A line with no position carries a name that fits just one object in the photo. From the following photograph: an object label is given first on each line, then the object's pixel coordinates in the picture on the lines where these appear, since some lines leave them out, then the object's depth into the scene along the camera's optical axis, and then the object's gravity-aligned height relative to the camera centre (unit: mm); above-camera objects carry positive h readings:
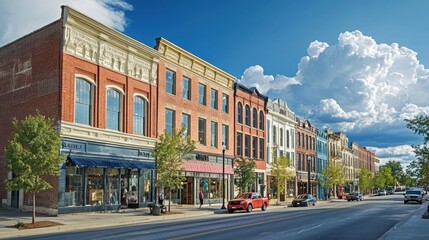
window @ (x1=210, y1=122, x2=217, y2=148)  45650 +2766
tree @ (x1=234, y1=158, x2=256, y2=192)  45125 -1303
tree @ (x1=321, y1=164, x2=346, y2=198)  71688 -2355
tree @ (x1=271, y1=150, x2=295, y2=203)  52000 -1037
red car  34938 -3253
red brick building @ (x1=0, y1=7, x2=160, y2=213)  28359 +3771
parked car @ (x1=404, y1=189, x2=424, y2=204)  49969 -3906
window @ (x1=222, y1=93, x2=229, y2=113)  48344 +6115
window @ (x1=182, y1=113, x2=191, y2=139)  41094 +3531
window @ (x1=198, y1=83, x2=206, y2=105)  43875 +6463
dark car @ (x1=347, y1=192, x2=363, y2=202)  63856 -4919
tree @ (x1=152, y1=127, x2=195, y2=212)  31734 +112
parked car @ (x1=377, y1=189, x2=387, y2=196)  102894 -7144
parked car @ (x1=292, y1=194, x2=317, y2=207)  46219 -4041
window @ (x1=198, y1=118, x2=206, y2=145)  43591 +2924
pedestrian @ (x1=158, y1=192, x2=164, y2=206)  32300 -2708
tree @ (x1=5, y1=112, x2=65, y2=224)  22219 +256
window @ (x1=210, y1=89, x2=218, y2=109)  46156 +6268
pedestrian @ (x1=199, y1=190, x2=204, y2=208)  39297 -3156
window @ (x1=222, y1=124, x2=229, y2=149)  48031 +2829
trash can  29766 -3211
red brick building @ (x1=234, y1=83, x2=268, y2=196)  51188 +3770
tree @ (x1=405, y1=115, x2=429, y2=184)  22781 +622
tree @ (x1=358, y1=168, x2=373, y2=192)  99425 -4008
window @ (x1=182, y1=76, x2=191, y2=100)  41125 +6592
